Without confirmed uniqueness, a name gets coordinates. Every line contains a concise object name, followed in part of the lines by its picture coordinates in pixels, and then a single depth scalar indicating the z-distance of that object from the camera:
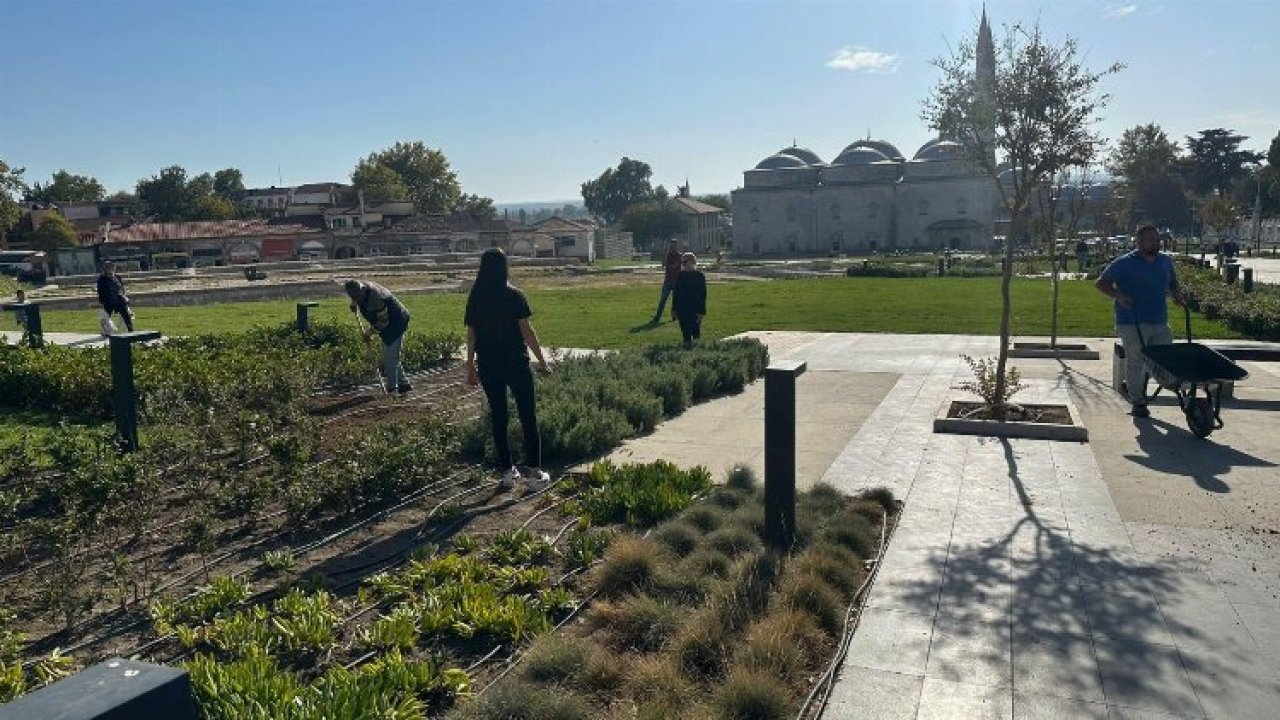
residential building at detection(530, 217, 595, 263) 79.50
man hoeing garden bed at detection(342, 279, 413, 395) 9.77
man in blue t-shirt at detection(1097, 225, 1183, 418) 8.23
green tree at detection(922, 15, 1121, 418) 8.81
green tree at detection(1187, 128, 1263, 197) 76.88
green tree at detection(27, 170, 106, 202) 99.38
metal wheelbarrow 7.39
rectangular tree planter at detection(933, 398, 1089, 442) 7.58
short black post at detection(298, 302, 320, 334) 12.80
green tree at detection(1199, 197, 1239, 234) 48.16
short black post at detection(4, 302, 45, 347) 13.12
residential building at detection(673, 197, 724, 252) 100.94
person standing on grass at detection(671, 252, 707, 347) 12.38
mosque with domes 78.88
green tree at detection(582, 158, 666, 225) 138.12
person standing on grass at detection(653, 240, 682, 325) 16.11
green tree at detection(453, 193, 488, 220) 97.14
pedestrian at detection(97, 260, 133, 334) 15.48
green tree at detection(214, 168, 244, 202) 121.38
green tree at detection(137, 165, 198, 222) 85.50
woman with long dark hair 6.38
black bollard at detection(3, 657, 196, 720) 1.53
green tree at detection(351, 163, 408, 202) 89.44
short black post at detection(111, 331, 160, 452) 7.27
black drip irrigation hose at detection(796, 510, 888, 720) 3.49
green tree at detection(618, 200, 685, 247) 96.69
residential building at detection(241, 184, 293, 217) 117.12
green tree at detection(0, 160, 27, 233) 48.04
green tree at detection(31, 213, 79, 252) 64.19
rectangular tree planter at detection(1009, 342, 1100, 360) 12.23
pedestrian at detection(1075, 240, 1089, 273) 36.09
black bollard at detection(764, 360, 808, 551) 4.94
